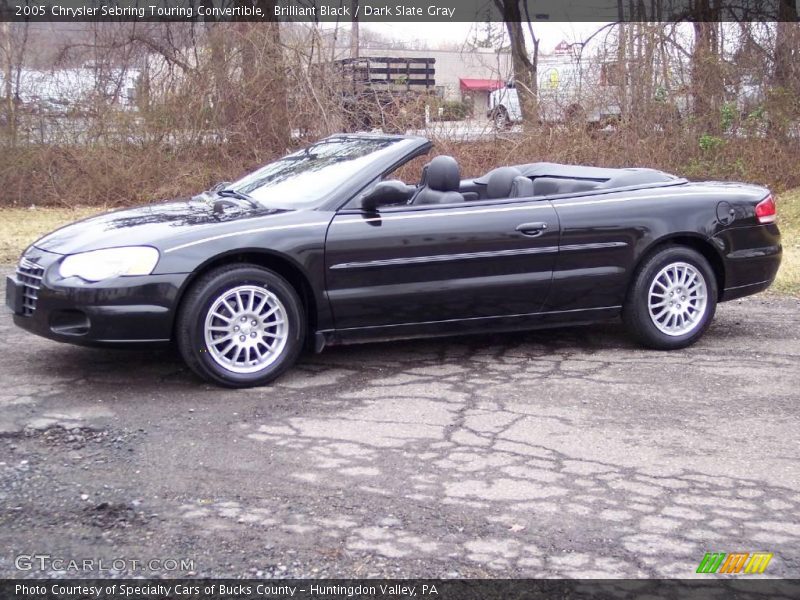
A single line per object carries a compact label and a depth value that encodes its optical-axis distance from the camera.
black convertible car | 5.40
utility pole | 14.98
